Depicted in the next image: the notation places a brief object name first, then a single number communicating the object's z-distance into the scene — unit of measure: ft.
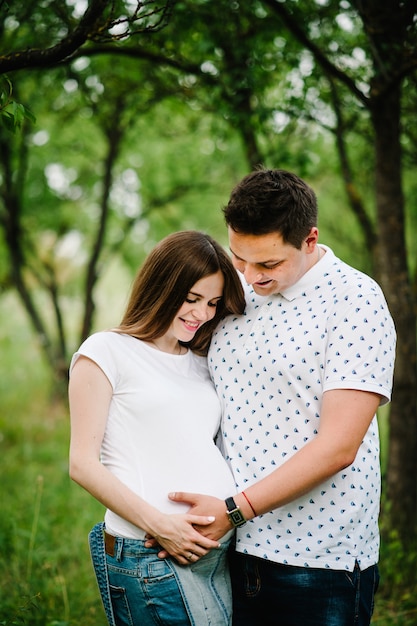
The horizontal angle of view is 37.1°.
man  7.18
